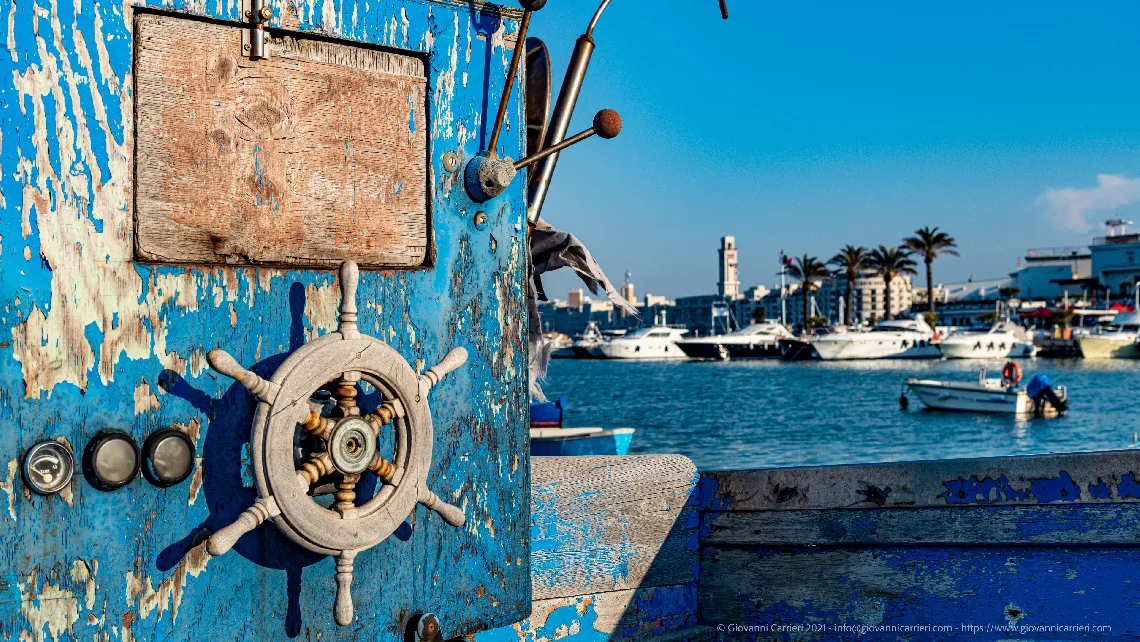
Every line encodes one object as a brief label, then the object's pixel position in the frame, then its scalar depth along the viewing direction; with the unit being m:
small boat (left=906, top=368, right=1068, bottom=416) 30.03
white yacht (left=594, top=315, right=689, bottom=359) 95.81
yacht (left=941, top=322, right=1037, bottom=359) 71.75
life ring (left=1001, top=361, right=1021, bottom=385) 30.97
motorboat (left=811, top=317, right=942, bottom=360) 75.19
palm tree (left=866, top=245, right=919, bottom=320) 81.31
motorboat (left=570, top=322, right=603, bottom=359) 100.94
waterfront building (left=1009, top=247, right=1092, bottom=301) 116.44
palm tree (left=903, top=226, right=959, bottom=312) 77.56
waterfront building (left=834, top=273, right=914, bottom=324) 183.00
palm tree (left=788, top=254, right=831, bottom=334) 89.62
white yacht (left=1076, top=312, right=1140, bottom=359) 71.50
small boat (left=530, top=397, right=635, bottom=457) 13.49
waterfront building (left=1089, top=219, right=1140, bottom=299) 100.75
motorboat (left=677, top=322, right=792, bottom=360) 87.19
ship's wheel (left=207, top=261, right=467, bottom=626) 2.18
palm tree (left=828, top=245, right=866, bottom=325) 81.94
